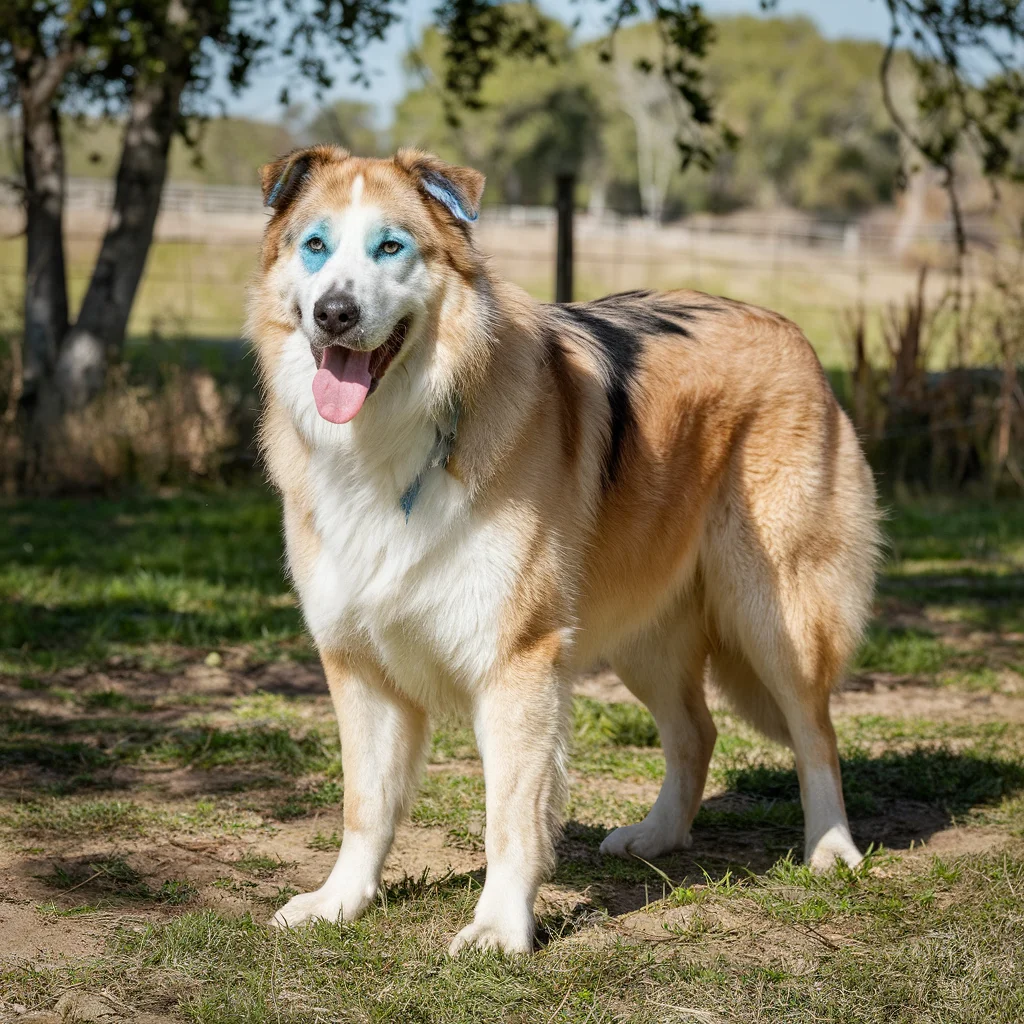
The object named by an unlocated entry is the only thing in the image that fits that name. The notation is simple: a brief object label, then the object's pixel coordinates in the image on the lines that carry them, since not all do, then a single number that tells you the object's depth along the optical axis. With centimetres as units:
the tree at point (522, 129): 6347
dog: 328
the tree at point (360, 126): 5365
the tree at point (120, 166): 976
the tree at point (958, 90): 817
